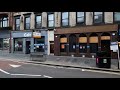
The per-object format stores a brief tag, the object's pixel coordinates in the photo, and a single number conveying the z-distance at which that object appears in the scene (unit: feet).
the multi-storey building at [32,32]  45.51
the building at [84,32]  37.01
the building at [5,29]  53.66
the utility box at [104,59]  26.47
